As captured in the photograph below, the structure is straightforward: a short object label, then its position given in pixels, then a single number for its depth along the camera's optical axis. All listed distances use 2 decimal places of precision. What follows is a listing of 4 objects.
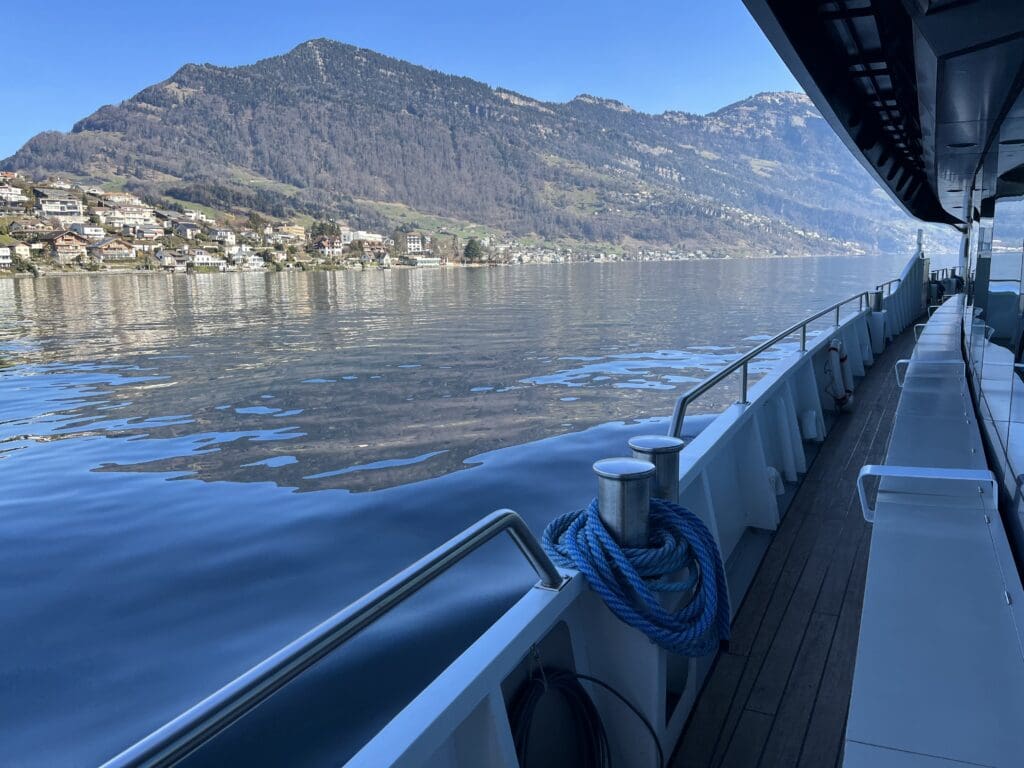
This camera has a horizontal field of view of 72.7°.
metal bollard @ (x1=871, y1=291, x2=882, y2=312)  11.46
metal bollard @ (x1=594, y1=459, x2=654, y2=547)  1.97
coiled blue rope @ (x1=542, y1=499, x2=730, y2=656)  1.95
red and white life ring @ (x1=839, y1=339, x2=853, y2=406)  6.83
